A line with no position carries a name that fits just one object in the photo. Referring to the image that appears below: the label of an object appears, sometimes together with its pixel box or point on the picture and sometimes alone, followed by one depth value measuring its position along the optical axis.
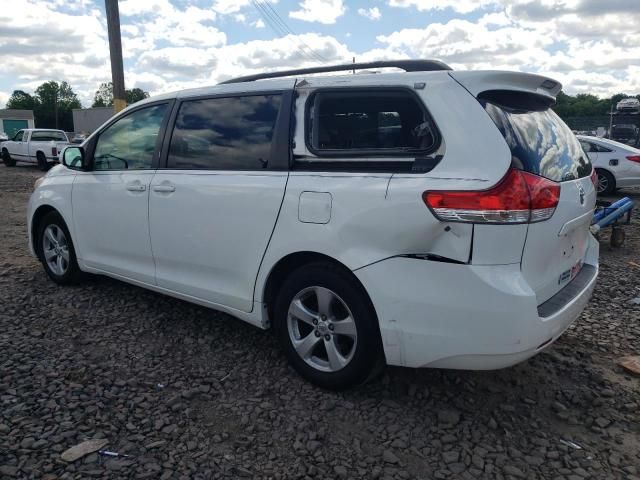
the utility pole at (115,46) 11.72
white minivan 2.58
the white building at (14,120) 75.56
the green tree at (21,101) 102.12
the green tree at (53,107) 96.88
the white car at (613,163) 11.82
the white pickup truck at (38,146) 20.33
